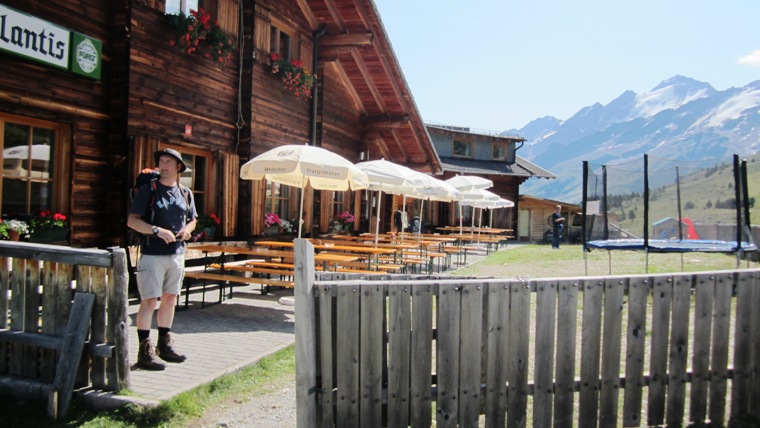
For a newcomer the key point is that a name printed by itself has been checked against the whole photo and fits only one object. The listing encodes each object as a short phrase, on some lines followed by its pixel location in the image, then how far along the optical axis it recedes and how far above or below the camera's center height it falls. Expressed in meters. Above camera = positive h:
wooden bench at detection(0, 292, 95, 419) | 3.89 -0.98
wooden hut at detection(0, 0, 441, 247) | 7.20 +1.89
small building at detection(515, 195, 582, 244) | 35.03 +0.47
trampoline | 10.01 +0.53
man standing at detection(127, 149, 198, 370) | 4.61 -0.25
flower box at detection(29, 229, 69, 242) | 6.94 -0.24
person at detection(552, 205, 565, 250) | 23.64 +0.05
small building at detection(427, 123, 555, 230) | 32.03 +3.86
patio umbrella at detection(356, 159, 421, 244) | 10.41 +0.88
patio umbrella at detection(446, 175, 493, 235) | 17.72 +1.36
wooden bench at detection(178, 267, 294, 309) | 7.52 -0.77
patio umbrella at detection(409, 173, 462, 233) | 11.74 +0.79
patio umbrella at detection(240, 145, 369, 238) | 7.56 +0.78
